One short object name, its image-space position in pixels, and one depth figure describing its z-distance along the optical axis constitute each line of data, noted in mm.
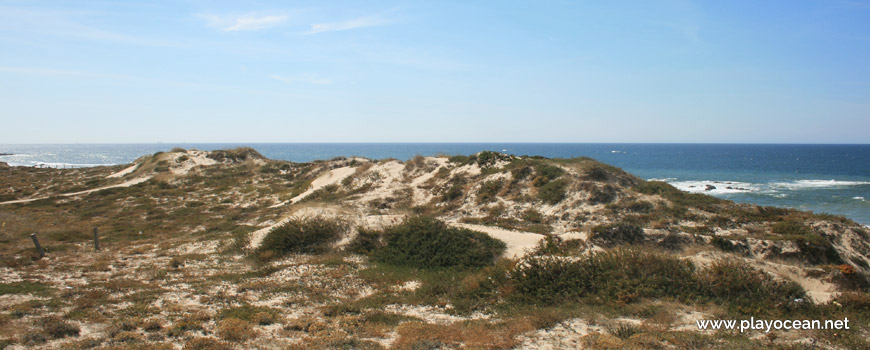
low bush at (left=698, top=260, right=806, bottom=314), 9469
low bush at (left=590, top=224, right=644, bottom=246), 14594
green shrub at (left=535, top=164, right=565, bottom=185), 26266
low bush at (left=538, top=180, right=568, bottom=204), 23766
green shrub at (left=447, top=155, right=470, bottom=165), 32969
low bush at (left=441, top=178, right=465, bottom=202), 27373
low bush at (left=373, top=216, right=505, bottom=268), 14391
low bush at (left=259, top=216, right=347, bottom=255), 16625
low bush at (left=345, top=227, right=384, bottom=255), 16422
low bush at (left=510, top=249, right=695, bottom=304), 10375
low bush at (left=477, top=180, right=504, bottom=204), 25609
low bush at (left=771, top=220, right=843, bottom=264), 14164
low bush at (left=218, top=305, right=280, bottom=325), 9315
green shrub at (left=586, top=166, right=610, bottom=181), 25266
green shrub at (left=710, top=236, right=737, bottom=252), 14696
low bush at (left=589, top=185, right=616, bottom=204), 23016
